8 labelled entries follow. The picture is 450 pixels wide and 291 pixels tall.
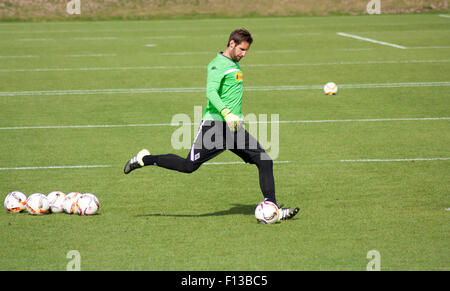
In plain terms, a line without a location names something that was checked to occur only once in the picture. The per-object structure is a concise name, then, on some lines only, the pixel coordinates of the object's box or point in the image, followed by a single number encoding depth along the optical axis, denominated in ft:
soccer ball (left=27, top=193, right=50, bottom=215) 55.42
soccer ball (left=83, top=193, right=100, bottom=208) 55.31
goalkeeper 50.34
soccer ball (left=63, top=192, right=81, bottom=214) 55.47
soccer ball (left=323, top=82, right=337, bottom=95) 110.52
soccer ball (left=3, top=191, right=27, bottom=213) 56.08
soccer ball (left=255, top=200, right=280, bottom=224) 51.80
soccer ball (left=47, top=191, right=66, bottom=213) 55.77
